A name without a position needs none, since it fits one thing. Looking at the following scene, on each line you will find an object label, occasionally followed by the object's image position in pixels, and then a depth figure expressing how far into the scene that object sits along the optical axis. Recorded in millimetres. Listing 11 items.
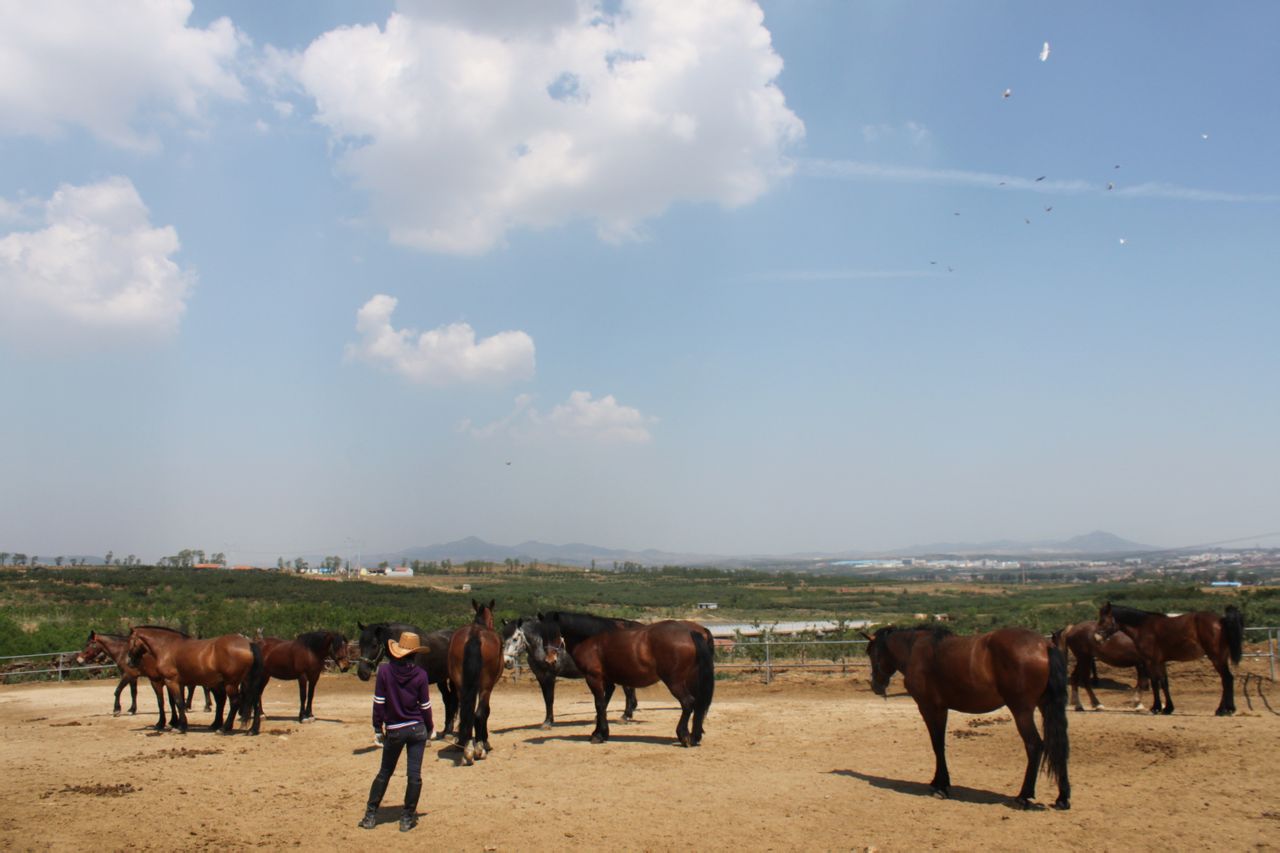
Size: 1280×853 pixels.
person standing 7172
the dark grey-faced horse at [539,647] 11508
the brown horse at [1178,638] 12656
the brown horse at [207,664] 12492
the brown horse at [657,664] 11219
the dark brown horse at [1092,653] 13594
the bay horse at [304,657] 13992
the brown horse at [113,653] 14477
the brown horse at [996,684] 7539
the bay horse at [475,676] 10156
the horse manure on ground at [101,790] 8586
